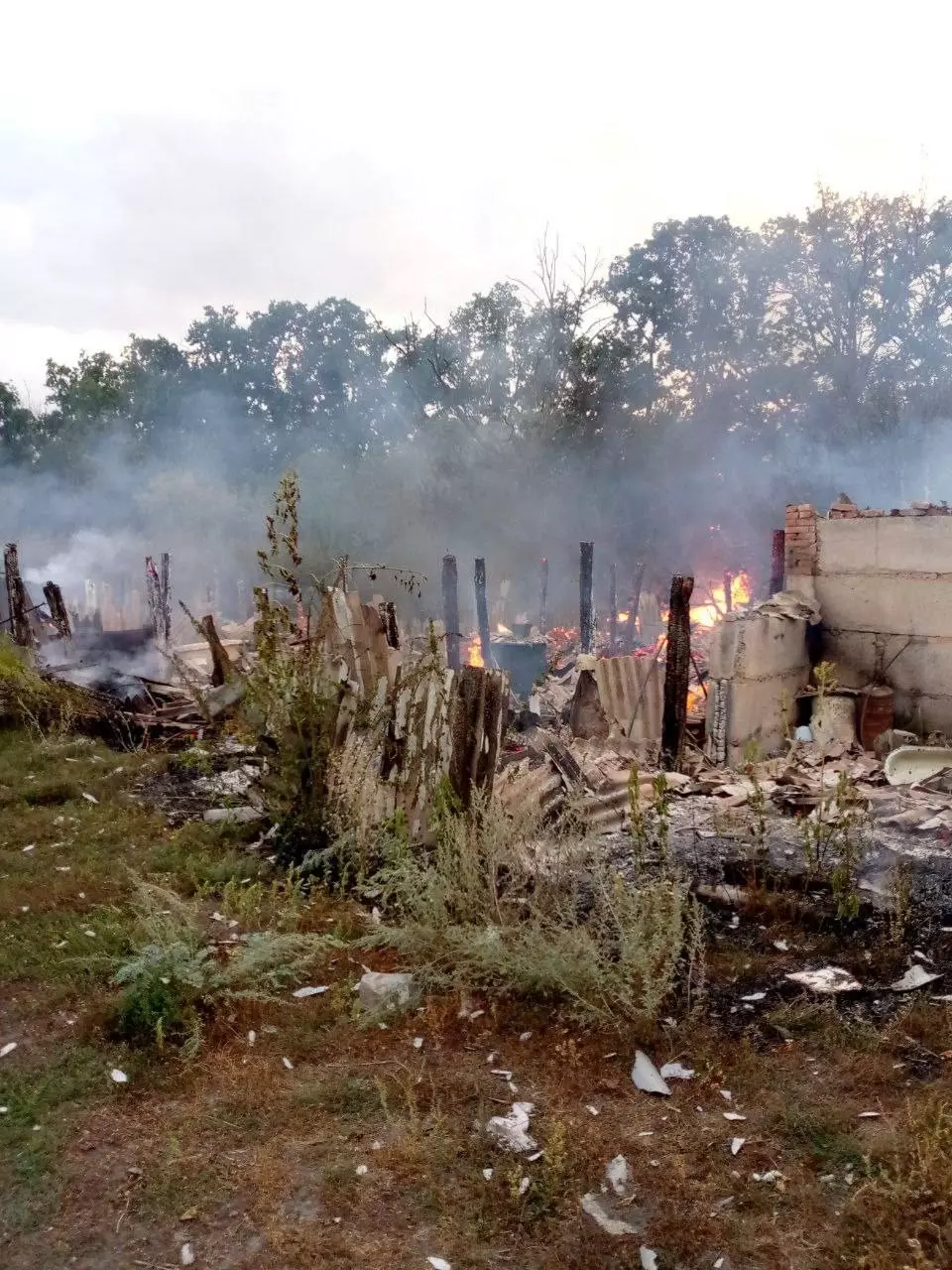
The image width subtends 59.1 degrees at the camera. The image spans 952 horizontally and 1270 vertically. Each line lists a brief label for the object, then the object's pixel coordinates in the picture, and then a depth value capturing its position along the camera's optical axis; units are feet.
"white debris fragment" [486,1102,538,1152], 10.03
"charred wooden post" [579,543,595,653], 59.41
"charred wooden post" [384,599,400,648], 31.23
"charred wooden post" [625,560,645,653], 71.26
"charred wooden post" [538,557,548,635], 81.00
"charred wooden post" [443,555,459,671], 49.85
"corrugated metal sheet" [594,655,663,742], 35.76
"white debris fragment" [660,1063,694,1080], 11.20
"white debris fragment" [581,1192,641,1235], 8.64
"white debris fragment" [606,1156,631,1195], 9.25
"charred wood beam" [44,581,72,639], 44.78
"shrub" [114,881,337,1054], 12.50
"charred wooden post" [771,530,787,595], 44.24
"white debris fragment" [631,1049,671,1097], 10.93
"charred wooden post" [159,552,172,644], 61.47
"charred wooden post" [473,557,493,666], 59.52
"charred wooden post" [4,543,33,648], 42.55
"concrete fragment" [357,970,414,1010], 13.07
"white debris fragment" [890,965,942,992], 13.03
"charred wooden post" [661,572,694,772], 29.60
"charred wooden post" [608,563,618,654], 72.23
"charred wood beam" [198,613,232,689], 32.96
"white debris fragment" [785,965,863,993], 13.10
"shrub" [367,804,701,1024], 12.69
